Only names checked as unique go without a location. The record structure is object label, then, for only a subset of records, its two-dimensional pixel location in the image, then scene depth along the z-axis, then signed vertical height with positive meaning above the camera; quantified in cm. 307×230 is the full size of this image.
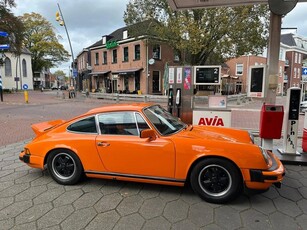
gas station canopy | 579 +239
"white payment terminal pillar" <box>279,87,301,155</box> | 446 -59
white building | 4278 +406
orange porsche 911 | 279 -85
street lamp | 1820 +620
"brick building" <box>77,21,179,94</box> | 2414 +353
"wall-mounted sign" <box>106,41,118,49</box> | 2698 +585
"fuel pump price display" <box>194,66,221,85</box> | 584 +45
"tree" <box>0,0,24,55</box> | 2544 +753
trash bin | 452 -57
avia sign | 600 -70
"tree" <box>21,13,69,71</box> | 5072 +1133
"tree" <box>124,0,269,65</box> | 1569 +478
